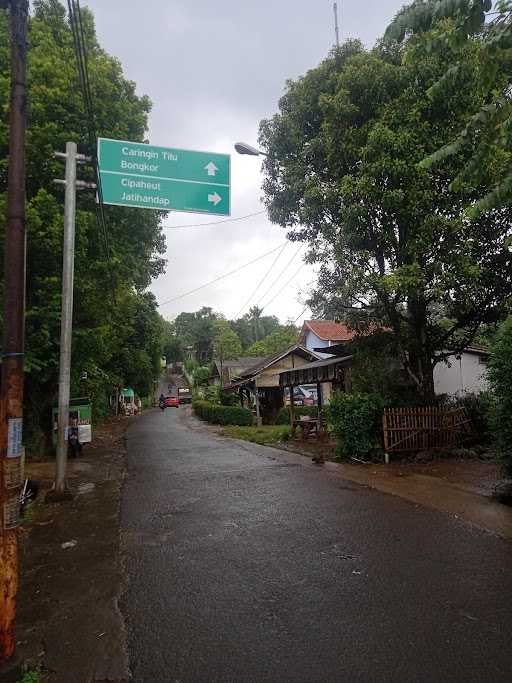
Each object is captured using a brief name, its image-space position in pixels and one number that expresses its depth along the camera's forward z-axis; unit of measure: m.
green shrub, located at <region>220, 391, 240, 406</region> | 33.88
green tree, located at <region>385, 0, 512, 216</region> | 4.12
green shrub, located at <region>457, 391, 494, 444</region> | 12.97
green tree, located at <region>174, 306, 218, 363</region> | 83.19
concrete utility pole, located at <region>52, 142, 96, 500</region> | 9.37
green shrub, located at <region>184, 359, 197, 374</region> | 79.30
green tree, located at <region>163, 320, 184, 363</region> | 90.94
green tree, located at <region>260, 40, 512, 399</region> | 10.66
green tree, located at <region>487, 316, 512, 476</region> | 7.65
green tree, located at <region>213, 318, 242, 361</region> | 59.88
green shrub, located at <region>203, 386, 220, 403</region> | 36.63
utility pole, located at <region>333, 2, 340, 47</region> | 13.24
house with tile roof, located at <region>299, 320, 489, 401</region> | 20.14
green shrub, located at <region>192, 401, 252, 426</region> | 26.78
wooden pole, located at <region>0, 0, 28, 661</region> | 3.50
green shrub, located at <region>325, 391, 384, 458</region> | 11.73
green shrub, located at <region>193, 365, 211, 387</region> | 62.84
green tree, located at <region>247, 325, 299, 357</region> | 61.83
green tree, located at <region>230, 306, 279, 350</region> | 84.31
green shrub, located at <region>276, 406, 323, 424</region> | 26.16
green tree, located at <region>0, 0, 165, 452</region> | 12.09
